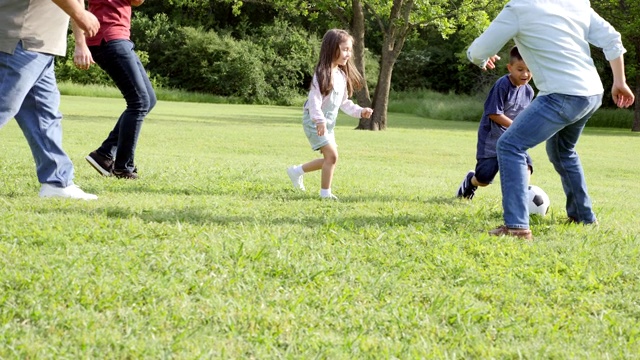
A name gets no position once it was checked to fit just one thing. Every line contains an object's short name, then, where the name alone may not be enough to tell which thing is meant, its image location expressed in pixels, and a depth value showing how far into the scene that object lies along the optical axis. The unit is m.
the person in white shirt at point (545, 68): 5.53
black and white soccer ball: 6.66
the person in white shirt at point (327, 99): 7.24
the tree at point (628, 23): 32.78
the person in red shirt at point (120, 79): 7.35
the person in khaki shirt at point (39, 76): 5.54
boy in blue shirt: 7.26
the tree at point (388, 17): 24.69
